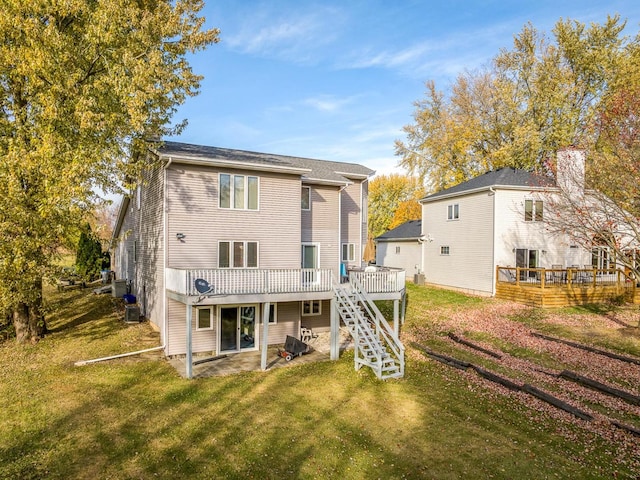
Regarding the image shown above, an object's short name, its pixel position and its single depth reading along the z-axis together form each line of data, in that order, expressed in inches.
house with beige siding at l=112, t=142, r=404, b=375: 520.1
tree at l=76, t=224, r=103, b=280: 1107.9
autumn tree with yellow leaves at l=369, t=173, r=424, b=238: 2258.9
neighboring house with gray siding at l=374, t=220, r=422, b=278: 1226.5
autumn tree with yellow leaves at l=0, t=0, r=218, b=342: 462.6
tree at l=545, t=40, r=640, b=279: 627.8
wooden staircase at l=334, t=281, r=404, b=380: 476.4
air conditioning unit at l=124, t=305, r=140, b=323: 665.0
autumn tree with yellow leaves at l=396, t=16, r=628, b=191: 1208.8
